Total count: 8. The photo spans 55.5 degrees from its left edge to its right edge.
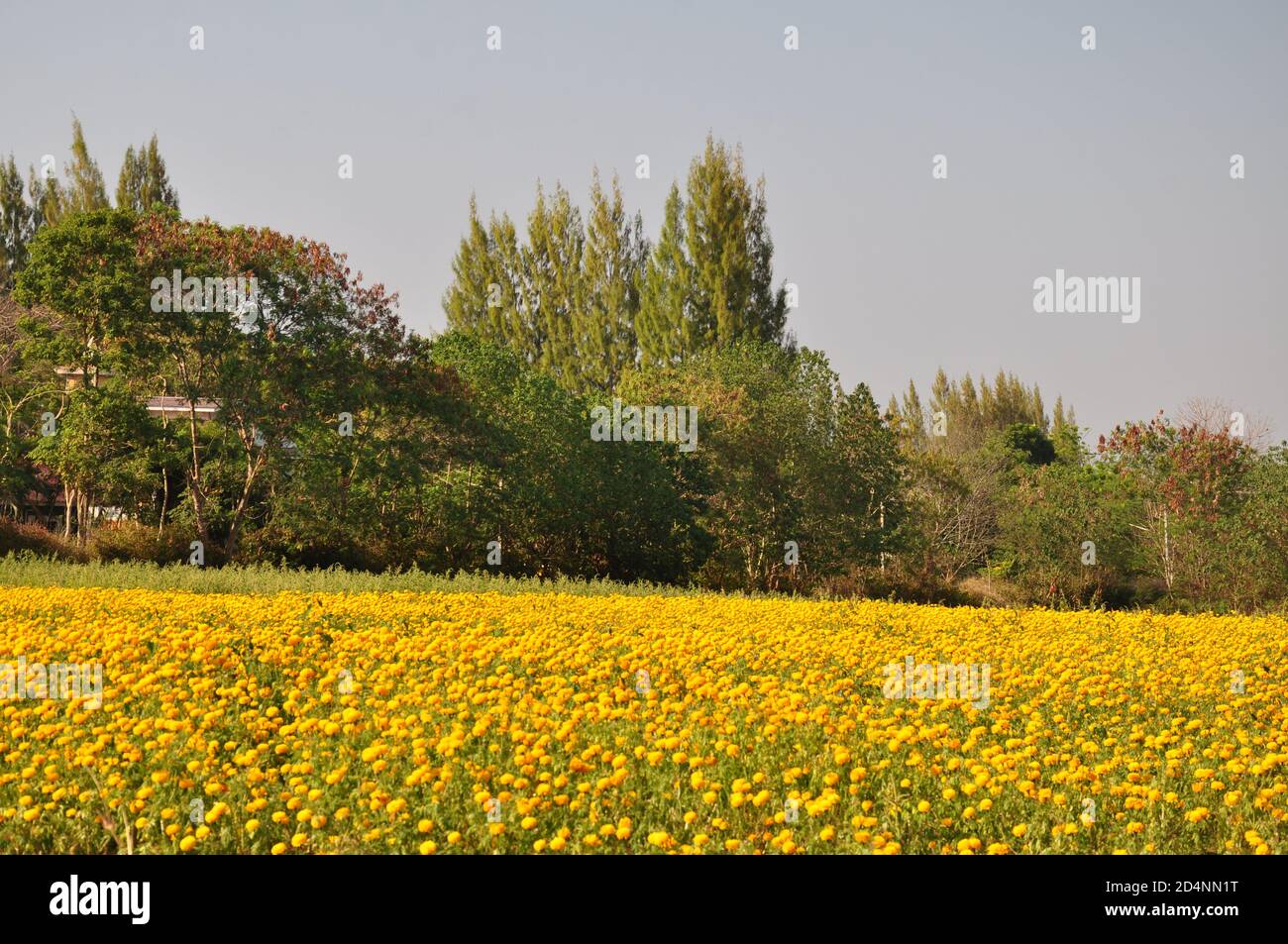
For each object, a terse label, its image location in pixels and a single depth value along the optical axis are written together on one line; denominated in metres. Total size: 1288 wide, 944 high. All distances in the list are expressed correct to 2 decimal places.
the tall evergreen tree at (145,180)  49.81
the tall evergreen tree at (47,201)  50.19
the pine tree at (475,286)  52.94
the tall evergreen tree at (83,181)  50.47
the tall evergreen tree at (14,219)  52.00
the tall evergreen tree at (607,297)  49.50
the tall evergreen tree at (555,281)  50.41
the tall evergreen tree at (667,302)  47.28
